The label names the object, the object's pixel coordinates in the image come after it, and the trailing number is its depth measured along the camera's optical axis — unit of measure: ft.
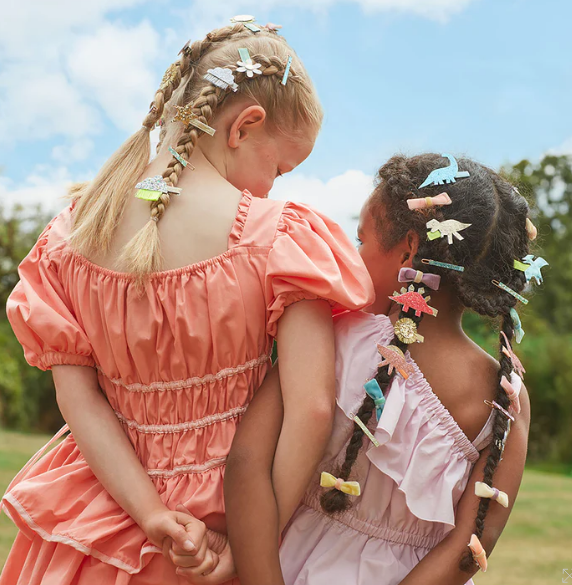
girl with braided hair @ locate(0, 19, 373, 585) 4.32
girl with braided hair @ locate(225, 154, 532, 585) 4.57
